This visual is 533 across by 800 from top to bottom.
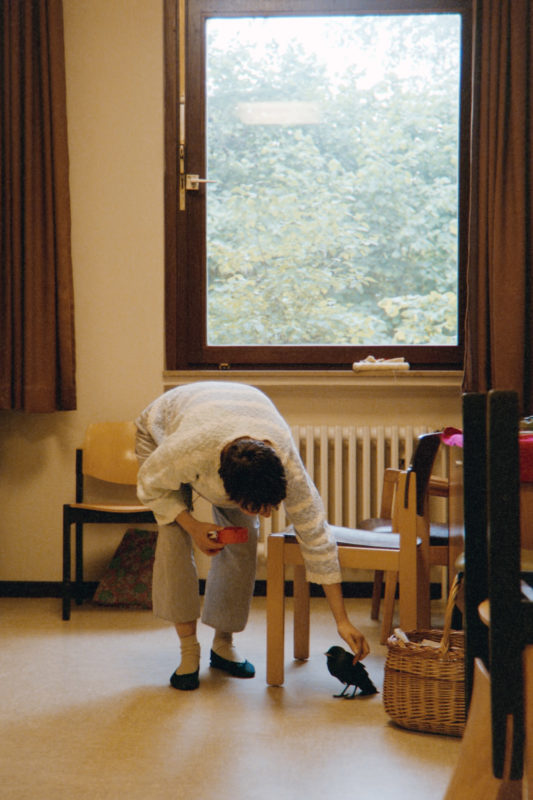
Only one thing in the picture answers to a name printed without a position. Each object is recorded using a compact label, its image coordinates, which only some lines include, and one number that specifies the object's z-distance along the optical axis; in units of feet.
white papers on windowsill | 11.22
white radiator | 11.39
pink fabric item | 7.77
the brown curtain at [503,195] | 10.75
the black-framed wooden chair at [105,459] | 11.37
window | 11.65
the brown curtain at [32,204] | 11.22
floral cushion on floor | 11.18
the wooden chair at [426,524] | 8.73
